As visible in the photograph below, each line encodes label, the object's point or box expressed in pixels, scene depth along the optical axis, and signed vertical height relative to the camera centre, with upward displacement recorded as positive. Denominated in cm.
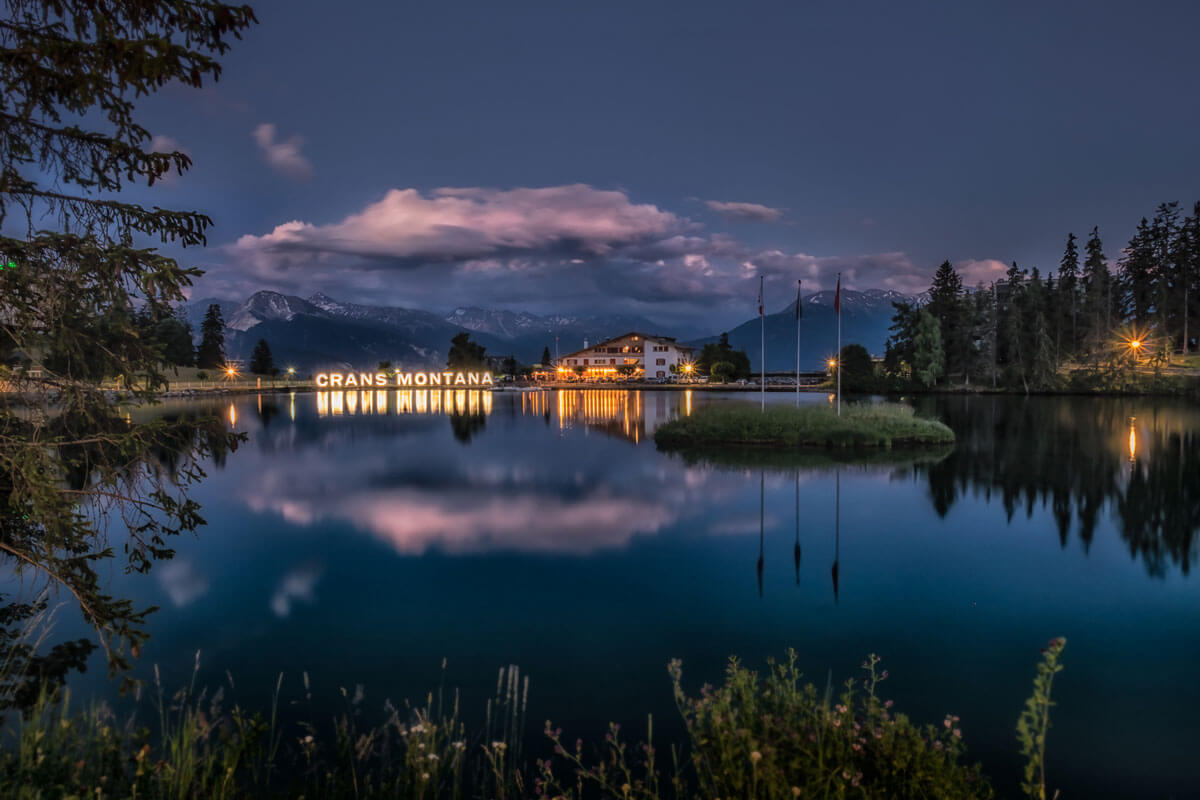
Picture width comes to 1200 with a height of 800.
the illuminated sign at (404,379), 12644 +80
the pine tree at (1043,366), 8794 +168
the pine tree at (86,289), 632 +103
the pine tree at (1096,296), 9294 +1209
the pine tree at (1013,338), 9156 +587
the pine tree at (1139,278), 9762 +1516
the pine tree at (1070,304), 9775 +1125
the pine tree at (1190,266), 9119 +1552
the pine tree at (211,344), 13875 +903
